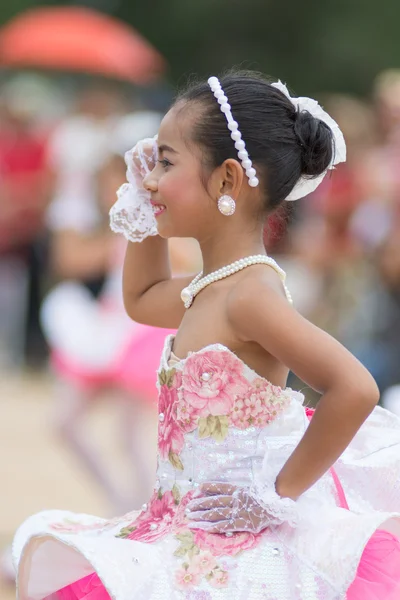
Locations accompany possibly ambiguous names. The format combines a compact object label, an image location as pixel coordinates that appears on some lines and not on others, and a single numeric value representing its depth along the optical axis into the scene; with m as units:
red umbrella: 23.53
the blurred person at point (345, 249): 13.51
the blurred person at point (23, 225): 20.36
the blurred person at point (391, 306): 11.71
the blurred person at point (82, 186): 12.39
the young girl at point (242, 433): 4.57
